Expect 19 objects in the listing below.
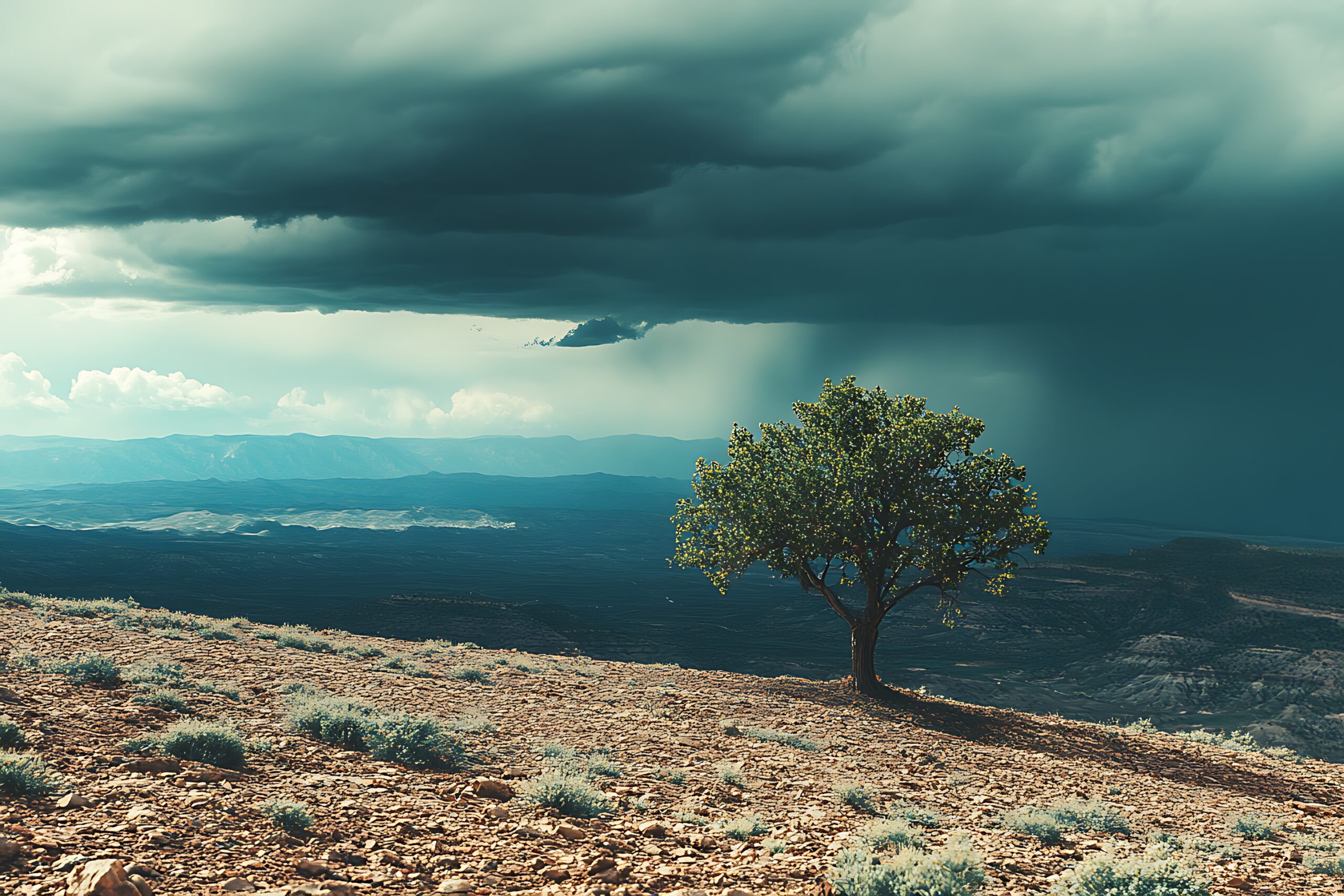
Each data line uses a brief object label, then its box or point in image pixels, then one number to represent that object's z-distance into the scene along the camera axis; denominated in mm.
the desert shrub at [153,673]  15938
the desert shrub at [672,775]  13984
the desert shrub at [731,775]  14180
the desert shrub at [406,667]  22578
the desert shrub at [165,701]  14422
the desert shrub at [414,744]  13227
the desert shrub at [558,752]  14578
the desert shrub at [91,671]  15516
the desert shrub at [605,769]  13773
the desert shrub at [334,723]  13758
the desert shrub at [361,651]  25625
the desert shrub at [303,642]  25703
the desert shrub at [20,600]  26188
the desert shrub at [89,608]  25344
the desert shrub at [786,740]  18359
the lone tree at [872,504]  27688
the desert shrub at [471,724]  15445
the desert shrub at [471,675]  22672
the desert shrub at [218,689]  16312
